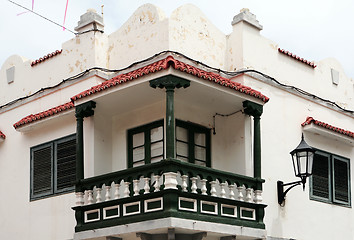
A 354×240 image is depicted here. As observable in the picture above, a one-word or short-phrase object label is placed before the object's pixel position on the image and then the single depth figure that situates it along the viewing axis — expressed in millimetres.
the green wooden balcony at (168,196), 11672
